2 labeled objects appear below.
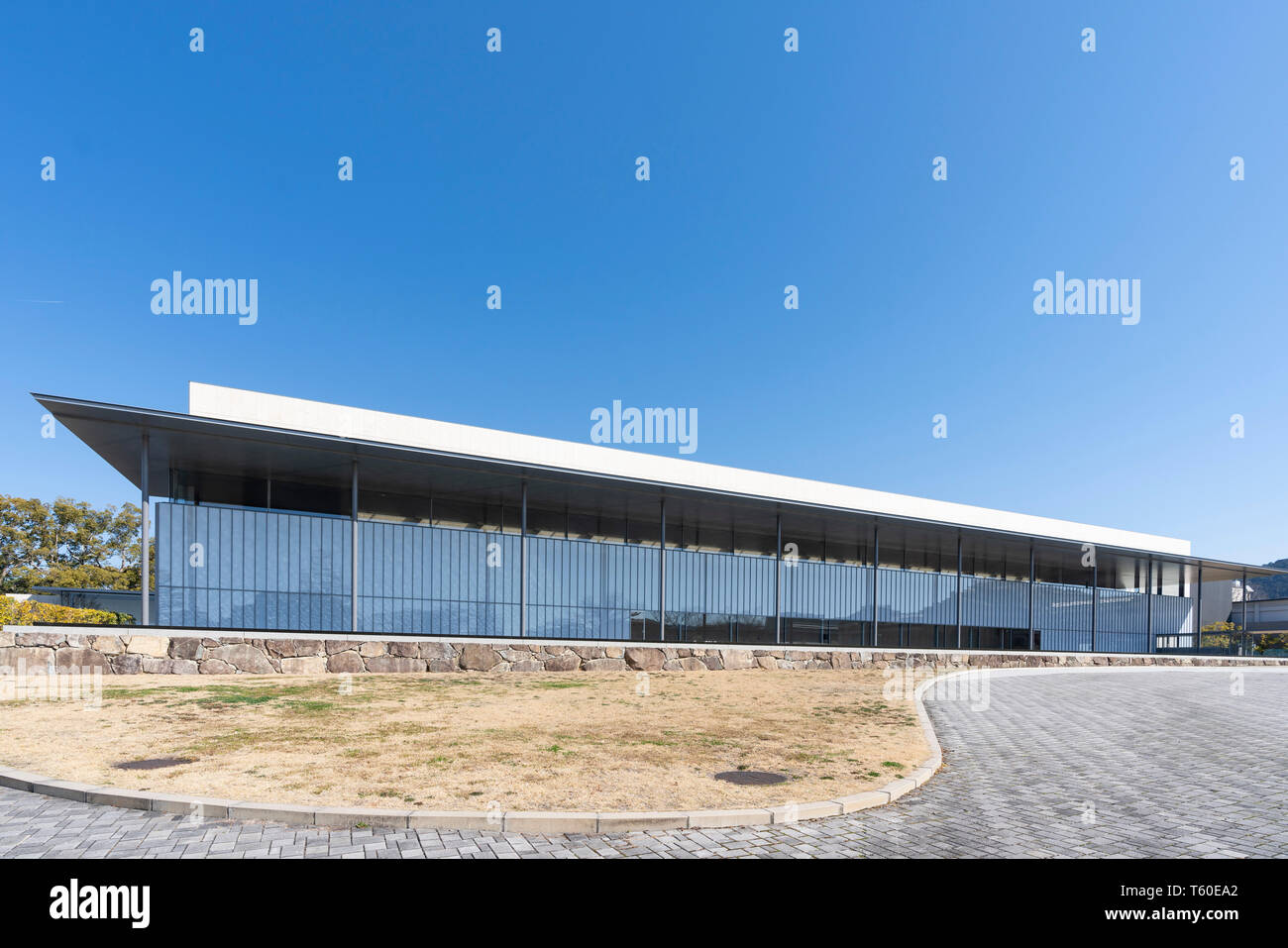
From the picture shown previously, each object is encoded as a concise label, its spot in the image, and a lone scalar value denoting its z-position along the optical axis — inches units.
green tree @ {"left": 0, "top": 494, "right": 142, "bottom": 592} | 1850.0
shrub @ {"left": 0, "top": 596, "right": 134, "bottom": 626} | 855.7
